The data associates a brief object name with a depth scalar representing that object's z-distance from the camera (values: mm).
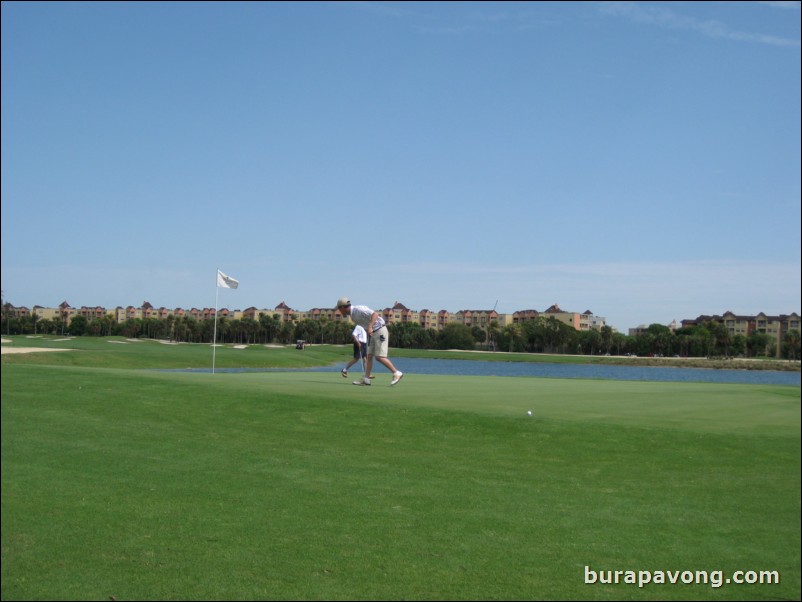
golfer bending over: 14938
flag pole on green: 23698
